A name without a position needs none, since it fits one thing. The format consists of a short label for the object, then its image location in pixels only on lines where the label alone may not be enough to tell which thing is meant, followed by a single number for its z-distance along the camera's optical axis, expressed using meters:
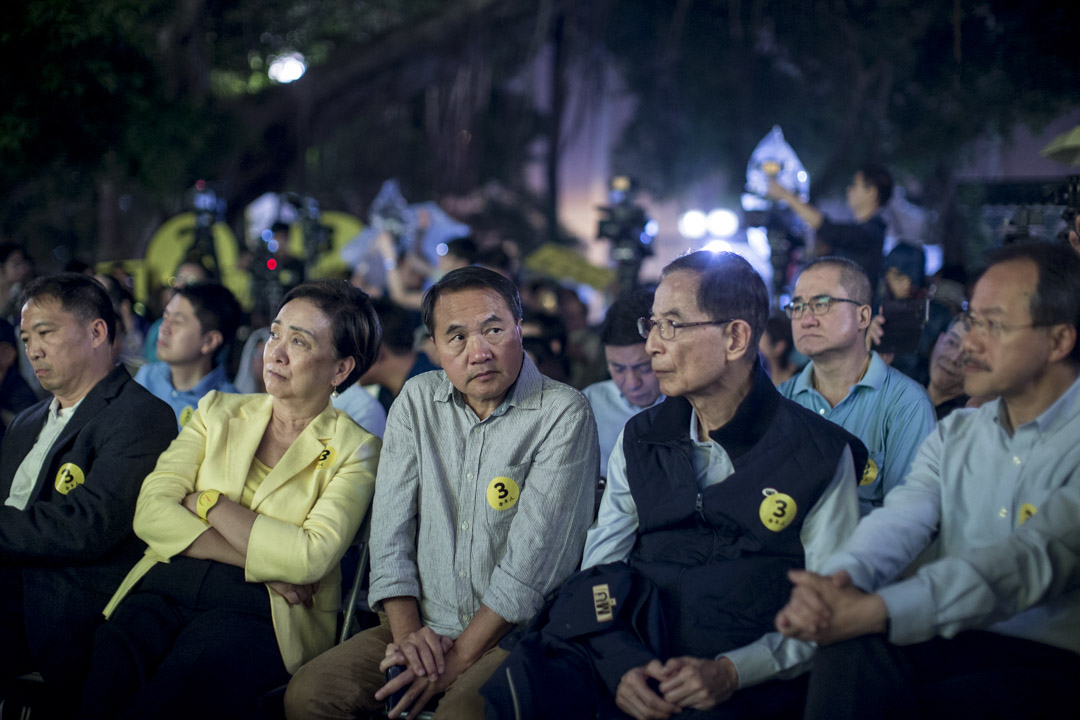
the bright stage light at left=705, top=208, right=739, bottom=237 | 14.27
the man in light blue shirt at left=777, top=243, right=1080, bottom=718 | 2.12
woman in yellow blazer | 2.78
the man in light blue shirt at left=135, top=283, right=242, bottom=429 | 4.12
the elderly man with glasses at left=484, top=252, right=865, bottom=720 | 2.39
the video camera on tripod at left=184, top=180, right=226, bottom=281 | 7.72
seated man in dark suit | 3.03
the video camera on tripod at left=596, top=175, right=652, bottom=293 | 6.75
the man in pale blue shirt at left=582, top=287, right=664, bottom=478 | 3.86
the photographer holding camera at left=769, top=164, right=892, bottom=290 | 5.01
